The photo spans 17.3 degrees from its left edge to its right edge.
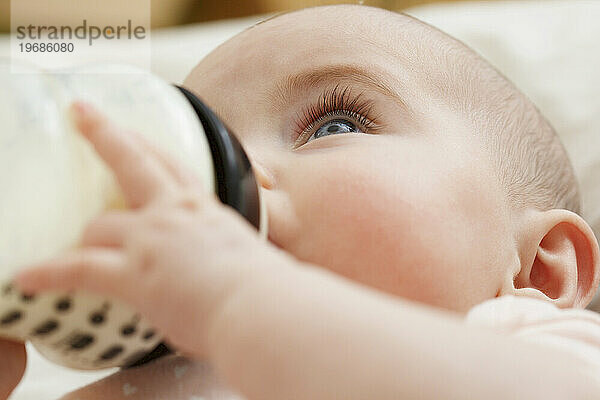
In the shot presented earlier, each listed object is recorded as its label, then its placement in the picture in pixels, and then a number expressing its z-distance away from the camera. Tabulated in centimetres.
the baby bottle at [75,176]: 43
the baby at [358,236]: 43
